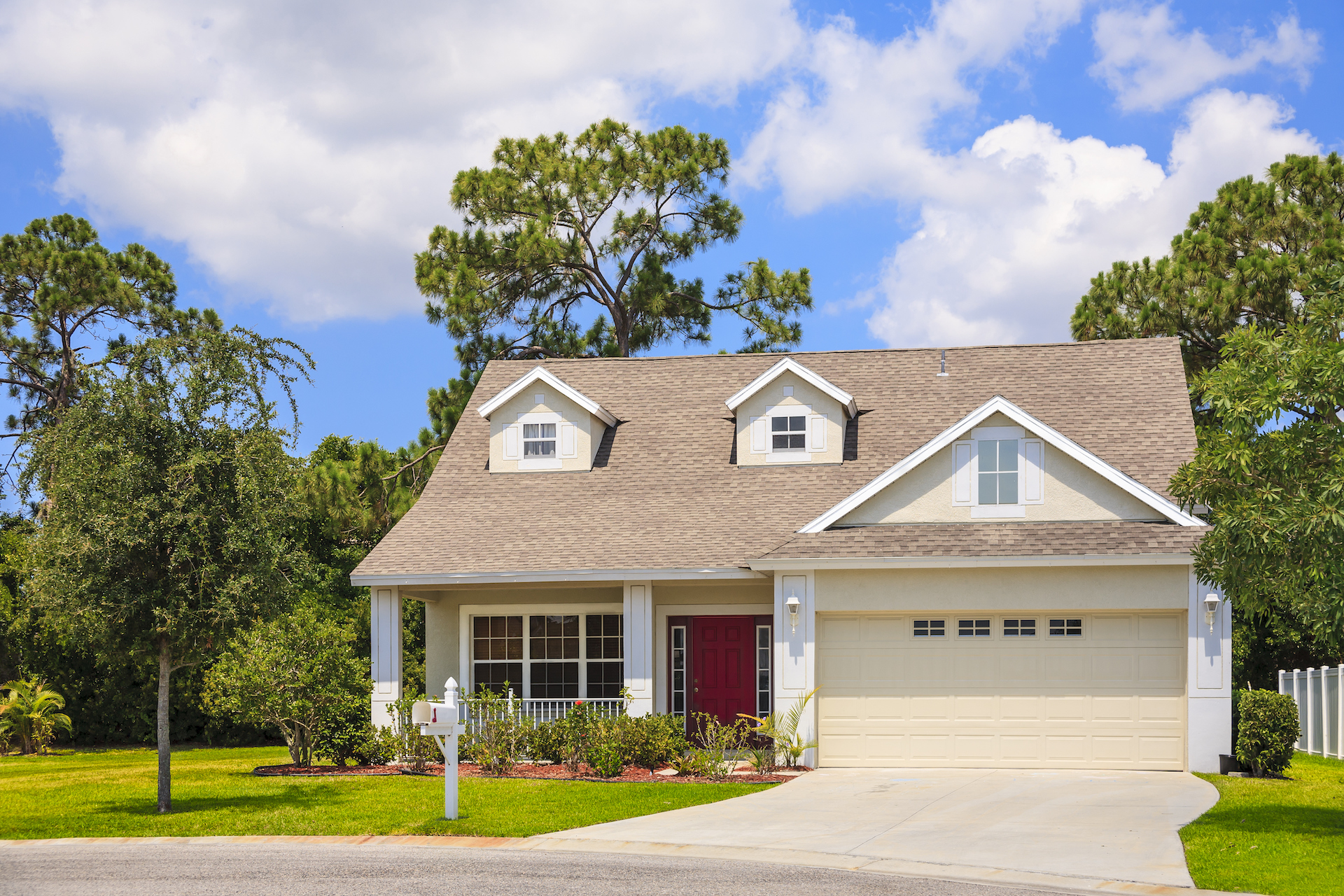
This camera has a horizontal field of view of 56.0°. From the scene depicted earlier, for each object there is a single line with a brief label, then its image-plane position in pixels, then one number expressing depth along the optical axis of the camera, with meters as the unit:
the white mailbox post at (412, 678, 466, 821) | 13.01
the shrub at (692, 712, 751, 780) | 16.89
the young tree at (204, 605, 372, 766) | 18.08
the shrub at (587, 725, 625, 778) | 16.89
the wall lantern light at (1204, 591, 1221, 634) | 16.95
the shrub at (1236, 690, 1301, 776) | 16.95
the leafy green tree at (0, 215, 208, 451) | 33.94
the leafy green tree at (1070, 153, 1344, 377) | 31.09
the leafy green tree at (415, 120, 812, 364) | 34.09
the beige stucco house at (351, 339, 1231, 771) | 17.72
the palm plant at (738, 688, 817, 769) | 17.77
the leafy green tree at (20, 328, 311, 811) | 13.91
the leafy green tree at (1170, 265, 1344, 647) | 11.70
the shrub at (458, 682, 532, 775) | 17.78
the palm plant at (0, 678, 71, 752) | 24.59
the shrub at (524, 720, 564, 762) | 18.17
